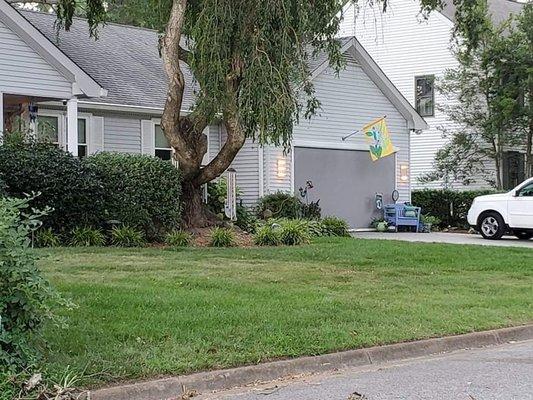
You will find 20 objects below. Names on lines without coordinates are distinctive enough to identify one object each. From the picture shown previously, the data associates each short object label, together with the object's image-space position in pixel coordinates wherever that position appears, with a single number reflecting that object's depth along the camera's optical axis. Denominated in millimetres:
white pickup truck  21453
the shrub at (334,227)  20672
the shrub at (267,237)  17578
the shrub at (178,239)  16547
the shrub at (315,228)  19964
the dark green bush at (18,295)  5910
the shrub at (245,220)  20531
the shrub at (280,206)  22391
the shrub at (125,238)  16125
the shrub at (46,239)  15289
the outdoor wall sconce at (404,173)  27469
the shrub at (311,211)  23062
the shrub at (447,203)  27625
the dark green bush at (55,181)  15453
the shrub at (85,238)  15703
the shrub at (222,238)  16891
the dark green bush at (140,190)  16781
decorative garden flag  25469
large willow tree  15430
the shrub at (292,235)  17734
